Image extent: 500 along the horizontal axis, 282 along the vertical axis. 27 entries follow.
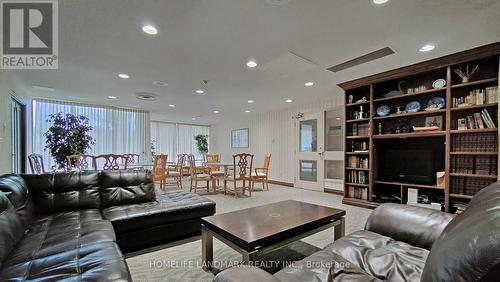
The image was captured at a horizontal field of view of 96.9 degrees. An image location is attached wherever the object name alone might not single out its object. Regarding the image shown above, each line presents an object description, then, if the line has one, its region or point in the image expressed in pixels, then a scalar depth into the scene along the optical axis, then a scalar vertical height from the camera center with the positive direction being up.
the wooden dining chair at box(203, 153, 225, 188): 5.48 -0.75
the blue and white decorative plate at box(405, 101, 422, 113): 3.69 +0.58
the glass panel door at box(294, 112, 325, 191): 5.83 -0.30
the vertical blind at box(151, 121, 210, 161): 9.37 +0.16
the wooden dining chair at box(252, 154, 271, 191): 5.66 -0.90
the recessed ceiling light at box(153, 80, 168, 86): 4.08 +1.10
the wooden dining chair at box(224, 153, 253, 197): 5.27 -0.82
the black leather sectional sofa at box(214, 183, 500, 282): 0.67 -0.61
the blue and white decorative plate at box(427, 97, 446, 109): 3.44 +0.61
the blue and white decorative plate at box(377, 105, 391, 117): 3.98 +0.56
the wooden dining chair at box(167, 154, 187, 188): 5.85 -0.84
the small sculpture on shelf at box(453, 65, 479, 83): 3.13 +0.99
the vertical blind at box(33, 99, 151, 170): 5.66 +0.43
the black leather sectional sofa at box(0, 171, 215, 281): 1.23 -0.70
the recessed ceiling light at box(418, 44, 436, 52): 2.74 +1.18
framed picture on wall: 8.58 +0.14
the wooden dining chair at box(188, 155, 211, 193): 5.40 -0.86
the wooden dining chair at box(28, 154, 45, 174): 3.89 -0.39
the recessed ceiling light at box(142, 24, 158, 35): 2.23 +1.16
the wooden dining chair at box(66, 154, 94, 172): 4.52 -0.44
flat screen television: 3.57 -0.41
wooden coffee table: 1.64 -0.74
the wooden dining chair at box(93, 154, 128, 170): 4.86 -0.44
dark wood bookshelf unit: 3.03 +0.26
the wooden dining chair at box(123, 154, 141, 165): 6.43 -0.55
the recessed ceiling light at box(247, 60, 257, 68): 3.15 +1.13
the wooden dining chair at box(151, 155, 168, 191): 5.26 -0.65
